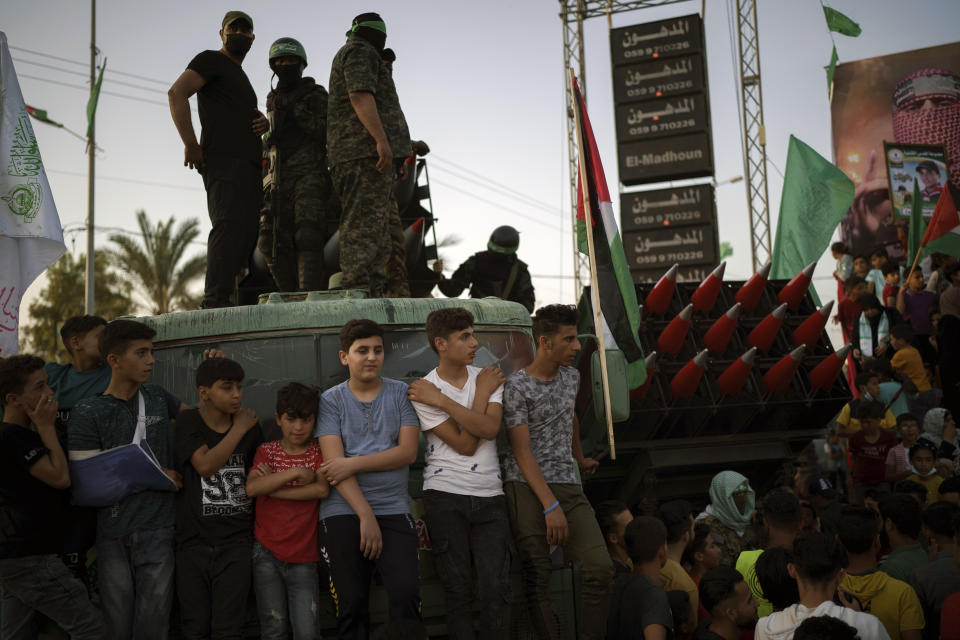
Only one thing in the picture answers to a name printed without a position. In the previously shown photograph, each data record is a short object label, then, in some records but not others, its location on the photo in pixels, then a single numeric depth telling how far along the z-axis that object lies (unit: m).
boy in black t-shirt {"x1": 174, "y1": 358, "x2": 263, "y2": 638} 4.41
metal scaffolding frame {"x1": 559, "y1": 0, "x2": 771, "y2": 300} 19.23
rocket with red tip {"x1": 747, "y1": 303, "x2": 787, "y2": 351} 10.91
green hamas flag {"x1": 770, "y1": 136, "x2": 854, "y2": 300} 12.55
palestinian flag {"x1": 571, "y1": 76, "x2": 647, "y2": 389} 6.65
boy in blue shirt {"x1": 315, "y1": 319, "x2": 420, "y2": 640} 4.36
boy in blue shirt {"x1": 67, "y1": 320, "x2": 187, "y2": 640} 4.37
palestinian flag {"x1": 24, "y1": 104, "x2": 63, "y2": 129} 21.62
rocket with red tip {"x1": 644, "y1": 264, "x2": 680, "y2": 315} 10.93
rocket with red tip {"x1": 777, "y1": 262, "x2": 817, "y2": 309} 11.42
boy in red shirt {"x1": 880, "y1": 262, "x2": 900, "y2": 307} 13.96
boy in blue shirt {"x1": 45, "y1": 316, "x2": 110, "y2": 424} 4.96
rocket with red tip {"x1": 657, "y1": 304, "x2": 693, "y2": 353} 10.65
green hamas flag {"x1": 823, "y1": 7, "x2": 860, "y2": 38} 20.50
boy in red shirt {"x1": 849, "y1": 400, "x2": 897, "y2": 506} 9.41
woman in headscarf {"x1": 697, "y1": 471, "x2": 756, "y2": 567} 6.81
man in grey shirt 4.70
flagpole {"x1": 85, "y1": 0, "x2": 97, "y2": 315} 24.57
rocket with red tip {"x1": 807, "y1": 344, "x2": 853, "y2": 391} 10.55
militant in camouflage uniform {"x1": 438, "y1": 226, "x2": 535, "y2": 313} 10.78
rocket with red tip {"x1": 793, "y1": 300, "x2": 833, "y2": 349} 11.09
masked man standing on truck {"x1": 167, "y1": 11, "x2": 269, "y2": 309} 7.12
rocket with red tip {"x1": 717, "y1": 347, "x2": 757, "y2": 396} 10.30
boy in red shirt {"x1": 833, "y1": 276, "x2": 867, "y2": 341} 12.85
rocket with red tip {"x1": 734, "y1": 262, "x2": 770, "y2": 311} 11.33
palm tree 29.41
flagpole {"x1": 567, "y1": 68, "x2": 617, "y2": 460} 5.37
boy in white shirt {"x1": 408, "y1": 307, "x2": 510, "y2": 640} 4.50
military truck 4.82
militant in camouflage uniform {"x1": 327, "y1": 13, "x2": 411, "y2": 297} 7.10
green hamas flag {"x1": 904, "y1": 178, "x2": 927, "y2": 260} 14.23
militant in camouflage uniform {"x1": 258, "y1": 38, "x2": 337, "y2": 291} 7.88
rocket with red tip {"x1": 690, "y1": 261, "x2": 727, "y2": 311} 11.23
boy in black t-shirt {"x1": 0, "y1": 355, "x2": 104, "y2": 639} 4.26
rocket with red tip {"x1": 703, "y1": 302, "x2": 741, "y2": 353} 10.80
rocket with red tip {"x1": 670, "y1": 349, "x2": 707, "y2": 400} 10.13
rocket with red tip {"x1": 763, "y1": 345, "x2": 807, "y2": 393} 10.41
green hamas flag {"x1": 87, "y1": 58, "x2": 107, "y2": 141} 23.06
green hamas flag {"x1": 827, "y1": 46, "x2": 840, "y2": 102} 20.11
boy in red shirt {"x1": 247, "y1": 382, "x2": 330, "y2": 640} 4.43
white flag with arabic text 5.98
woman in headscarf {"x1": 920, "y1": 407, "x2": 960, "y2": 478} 9.41
